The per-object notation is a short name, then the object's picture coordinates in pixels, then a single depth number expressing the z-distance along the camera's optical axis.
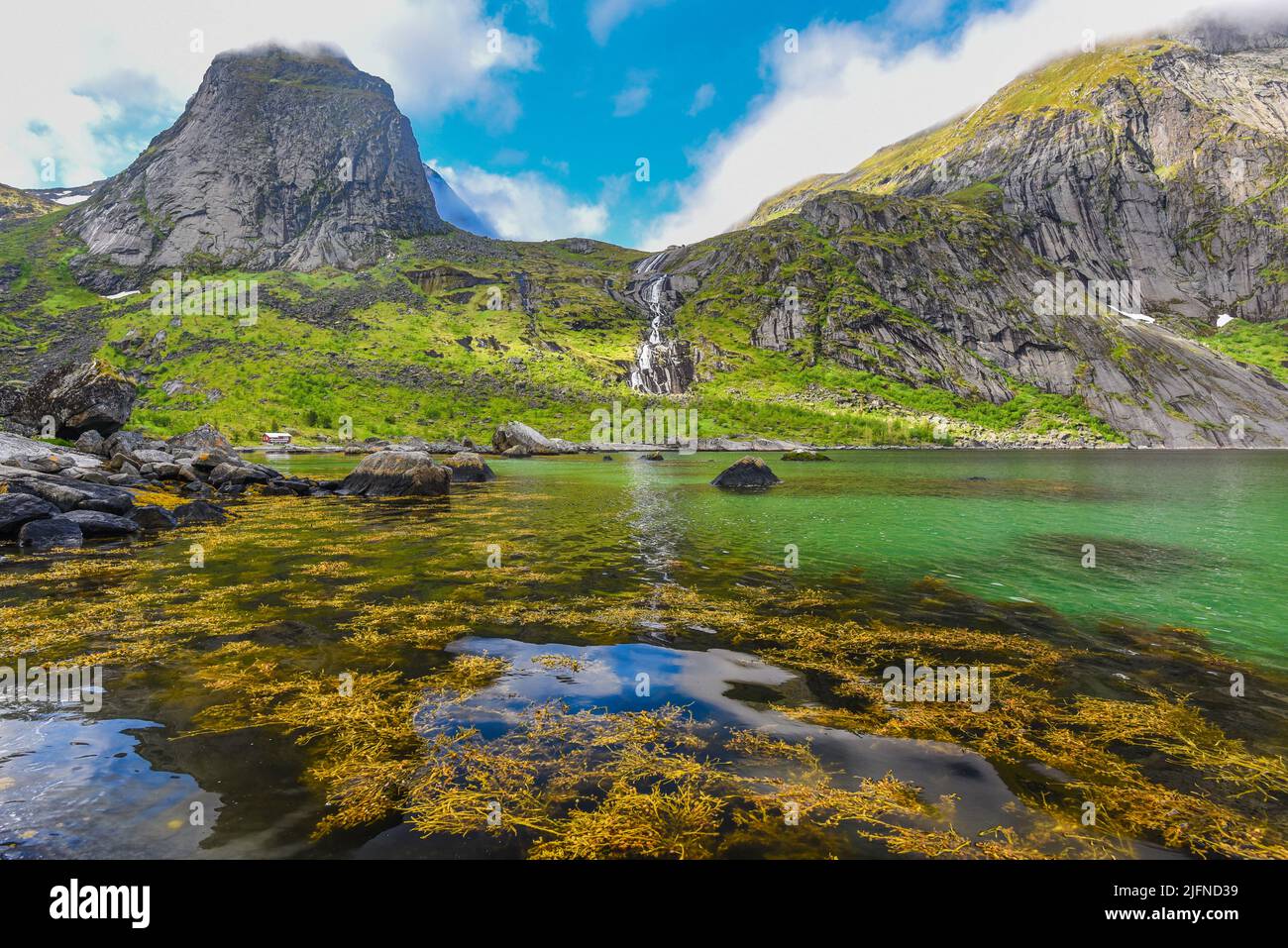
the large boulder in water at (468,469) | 43.90
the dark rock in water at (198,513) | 22.81
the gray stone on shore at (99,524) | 19.08
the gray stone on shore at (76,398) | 37.47
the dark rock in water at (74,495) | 20.33
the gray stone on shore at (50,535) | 17.42
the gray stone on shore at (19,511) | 17.88
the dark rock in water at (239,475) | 33.19
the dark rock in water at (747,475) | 39.97
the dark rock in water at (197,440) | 54.42
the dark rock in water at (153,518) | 20.95
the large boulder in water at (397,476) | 32.84
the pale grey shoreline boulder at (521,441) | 84.52
